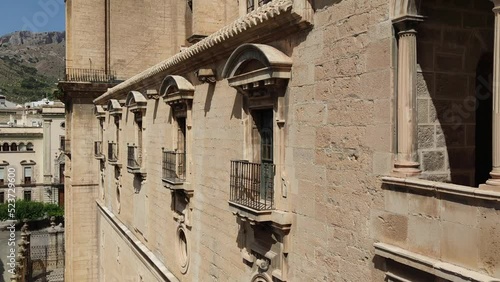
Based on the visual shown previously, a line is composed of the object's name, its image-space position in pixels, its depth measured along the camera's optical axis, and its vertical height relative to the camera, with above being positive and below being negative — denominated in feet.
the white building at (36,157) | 159.22 -5.56
